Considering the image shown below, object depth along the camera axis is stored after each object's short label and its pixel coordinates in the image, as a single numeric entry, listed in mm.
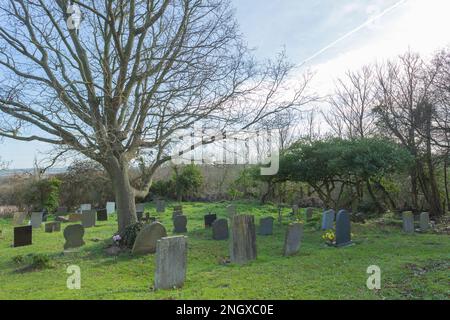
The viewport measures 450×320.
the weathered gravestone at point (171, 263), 6379
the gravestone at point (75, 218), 19098
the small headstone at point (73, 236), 10984
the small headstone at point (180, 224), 13820
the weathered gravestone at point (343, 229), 10797
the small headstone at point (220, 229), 12422
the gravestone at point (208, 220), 15414
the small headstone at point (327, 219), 13891
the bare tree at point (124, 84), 9660
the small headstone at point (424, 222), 14484
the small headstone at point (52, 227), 15461
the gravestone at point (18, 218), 18922
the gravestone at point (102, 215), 19453
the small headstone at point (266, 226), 13664
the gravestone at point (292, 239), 9505
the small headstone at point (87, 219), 16438
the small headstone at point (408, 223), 13852
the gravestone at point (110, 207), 23484
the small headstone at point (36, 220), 17031
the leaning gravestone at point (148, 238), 9586
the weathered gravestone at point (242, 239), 8602
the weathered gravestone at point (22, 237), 12109
